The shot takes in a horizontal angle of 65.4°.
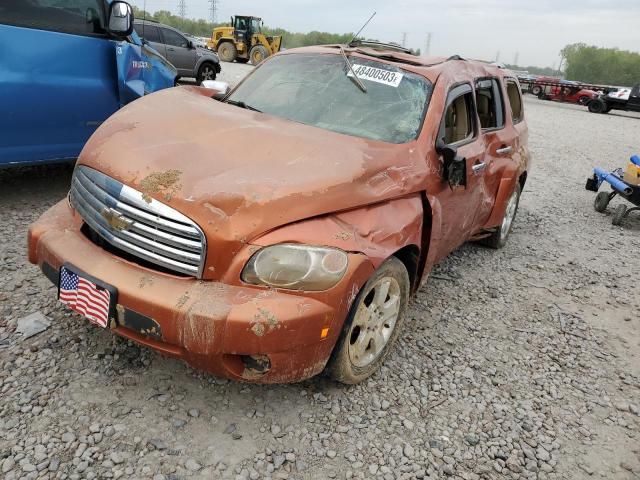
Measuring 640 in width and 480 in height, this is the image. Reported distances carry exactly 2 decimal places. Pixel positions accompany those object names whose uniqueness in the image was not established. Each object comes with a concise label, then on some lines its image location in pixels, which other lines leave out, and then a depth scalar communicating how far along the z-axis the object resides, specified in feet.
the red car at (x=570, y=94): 88.63
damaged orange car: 6.73
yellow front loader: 83.61
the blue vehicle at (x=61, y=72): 12.50
